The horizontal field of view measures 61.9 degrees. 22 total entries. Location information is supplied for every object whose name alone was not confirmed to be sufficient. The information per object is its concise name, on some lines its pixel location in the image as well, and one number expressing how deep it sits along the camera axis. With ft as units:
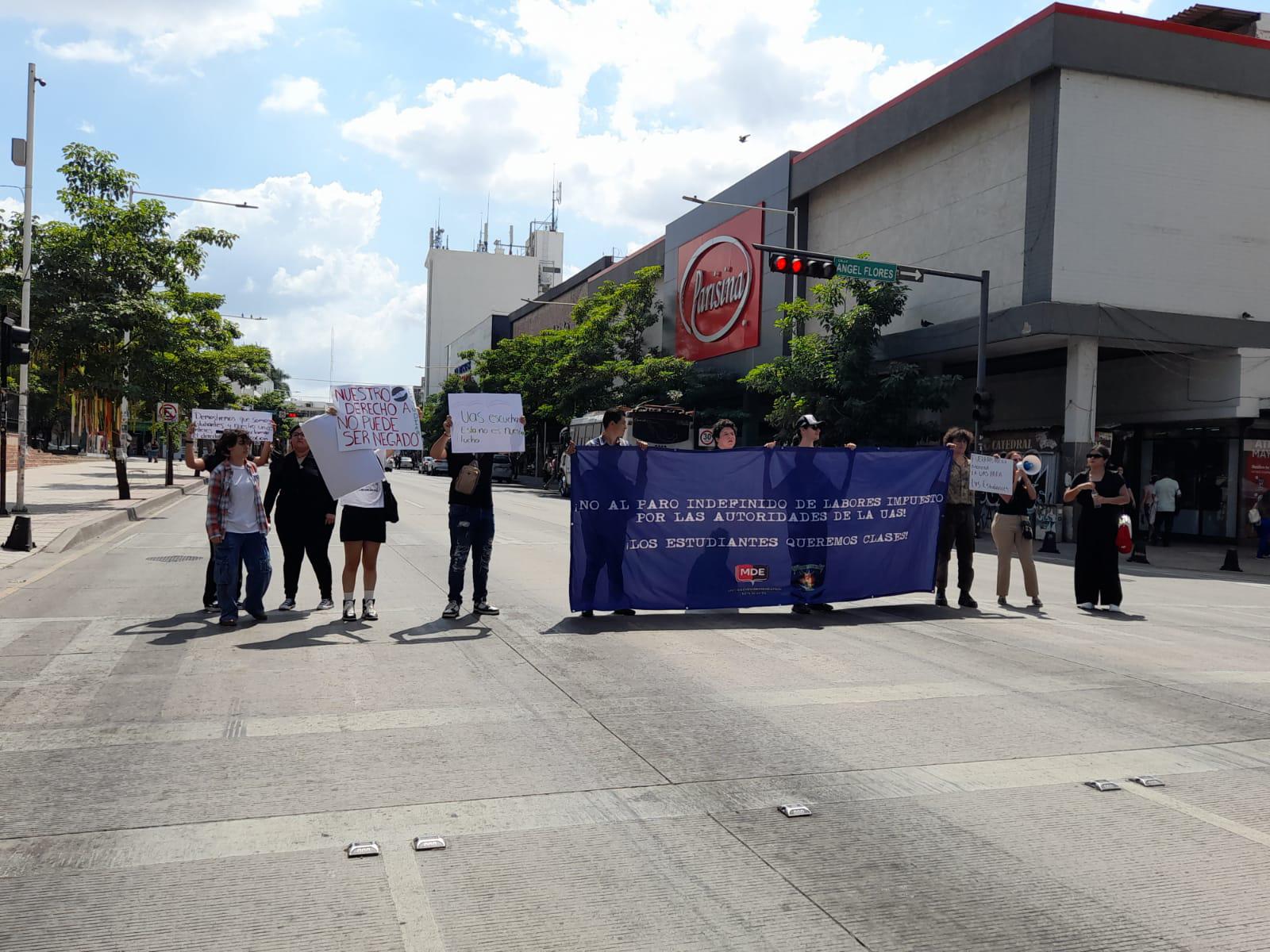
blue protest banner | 32.45
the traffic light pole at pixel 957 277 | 66.18
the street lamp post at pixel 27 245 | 68.95
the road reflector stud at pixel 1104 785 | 16.25
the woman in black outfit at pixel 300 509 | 32.91
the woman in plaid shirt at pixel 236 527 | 29.94
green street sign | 68.85
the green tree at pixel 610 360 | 145.89
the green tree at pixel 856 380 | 92.53
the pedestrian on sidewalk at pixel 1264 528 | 75.25
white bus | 130.00
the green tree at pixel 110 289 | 76.95
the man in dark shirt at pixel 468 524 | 30.99
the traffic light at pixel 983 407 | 75.46
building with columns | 81.92
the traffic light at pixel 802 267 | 65.41
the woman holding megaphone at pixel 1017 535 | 38.45
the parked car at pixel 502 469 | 194.18
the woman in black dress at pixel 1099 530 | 37.40
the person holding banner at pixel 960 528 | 37.19
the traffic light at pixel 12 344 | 55.77
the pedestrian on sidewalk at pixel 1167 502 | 83.25
